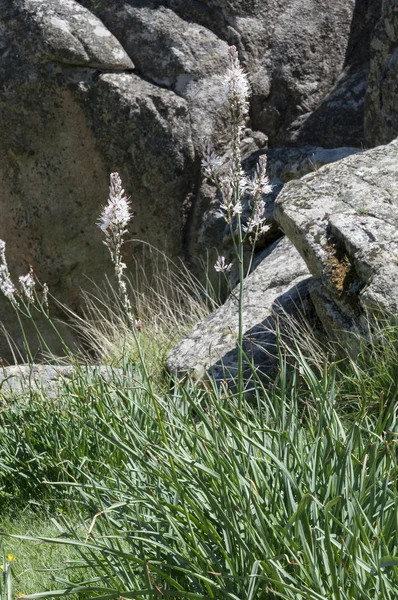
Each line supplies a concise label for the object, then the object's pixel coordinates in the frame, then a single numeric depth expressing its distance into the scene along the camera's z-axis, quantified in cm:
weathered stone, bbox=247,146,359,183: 859
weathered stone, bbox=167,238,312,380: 569
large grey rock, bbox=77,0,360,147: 953
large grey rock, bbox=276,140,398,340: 476
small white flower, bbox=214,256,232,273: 354
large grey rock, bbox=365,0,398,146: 821
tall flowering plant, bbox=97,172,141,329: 295
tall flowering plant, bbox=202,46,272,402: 302
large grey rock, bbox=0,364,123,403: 468
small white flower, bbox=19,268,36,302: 390
